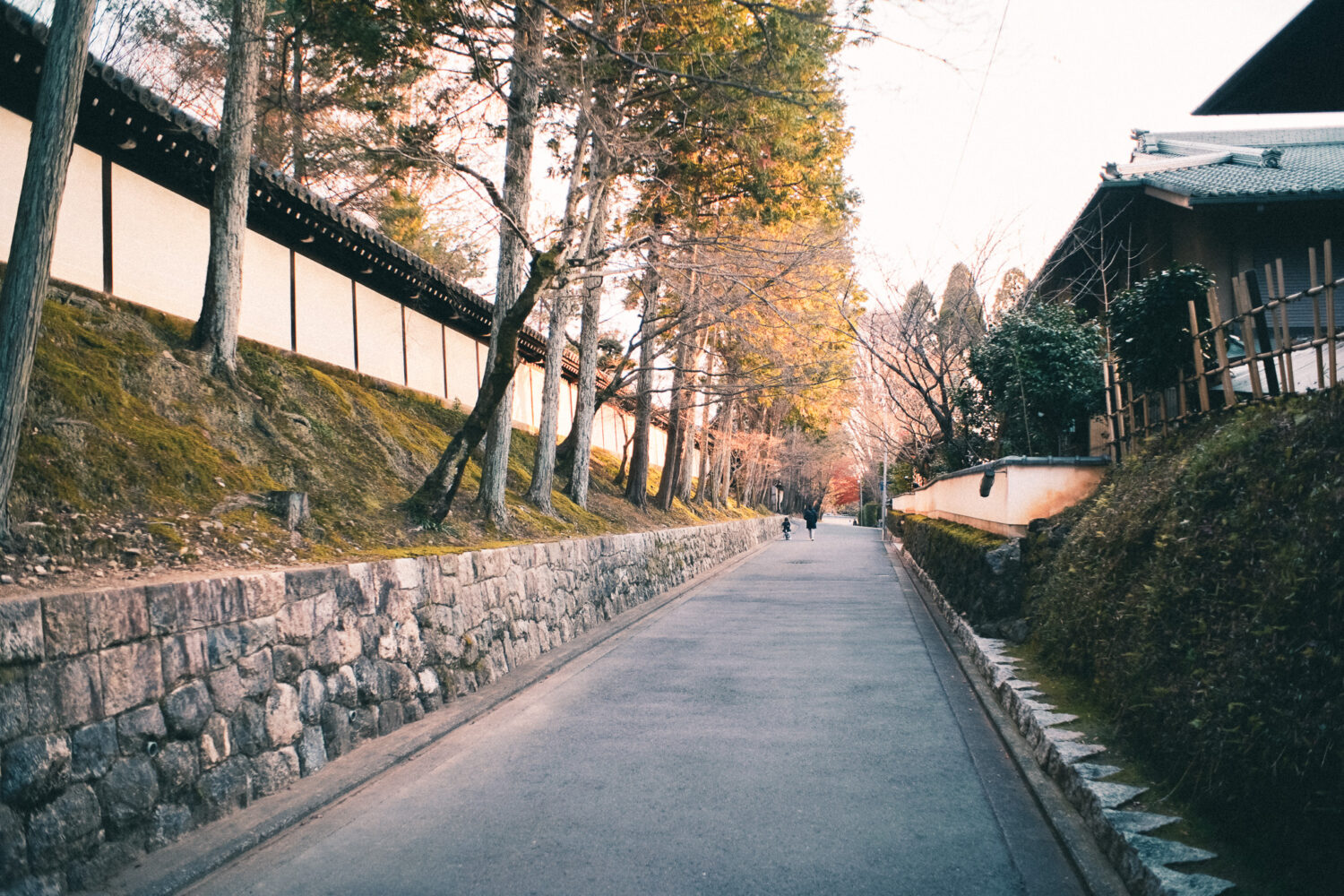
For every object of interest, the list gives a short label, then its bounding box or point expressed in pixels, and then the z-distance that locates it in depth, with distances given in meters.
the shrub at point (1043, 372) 14.57
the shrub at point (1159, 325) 9.48
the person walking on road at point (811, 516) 38.66
